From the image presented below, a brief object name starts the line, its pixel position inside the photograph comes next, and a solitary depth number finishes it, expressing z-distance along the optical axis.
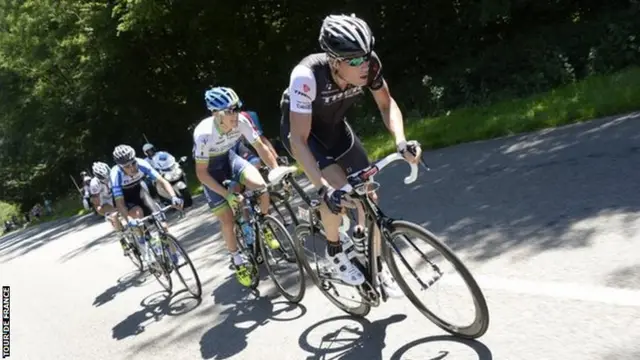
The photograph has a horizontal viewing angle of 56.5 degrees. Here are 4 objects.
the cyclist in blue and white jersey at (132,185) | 7.90
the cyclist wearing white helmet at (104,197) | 9.88
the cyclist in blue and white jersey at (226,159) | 6.08
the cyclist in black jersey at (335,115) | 3.81
